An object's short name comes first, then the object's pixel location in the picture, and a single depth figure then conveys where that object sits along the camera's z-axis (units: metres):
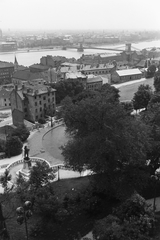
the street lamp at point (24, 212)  16.75
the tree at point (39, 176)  23.50
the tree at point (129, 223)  17.64
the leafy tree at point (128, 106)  51.31
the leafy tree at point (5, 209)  19.06
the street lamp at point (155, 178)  21.42
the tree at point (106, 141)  21.97
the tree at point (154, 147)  24.62
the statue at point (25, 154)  29.33
